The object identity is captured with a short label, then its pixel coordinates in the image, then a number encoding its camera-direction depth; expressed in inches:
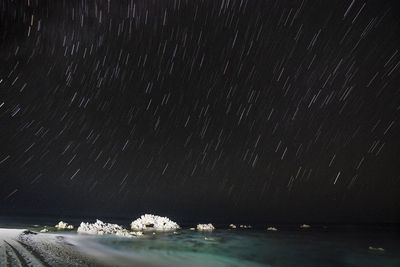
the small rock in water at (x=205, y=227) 2098.3
